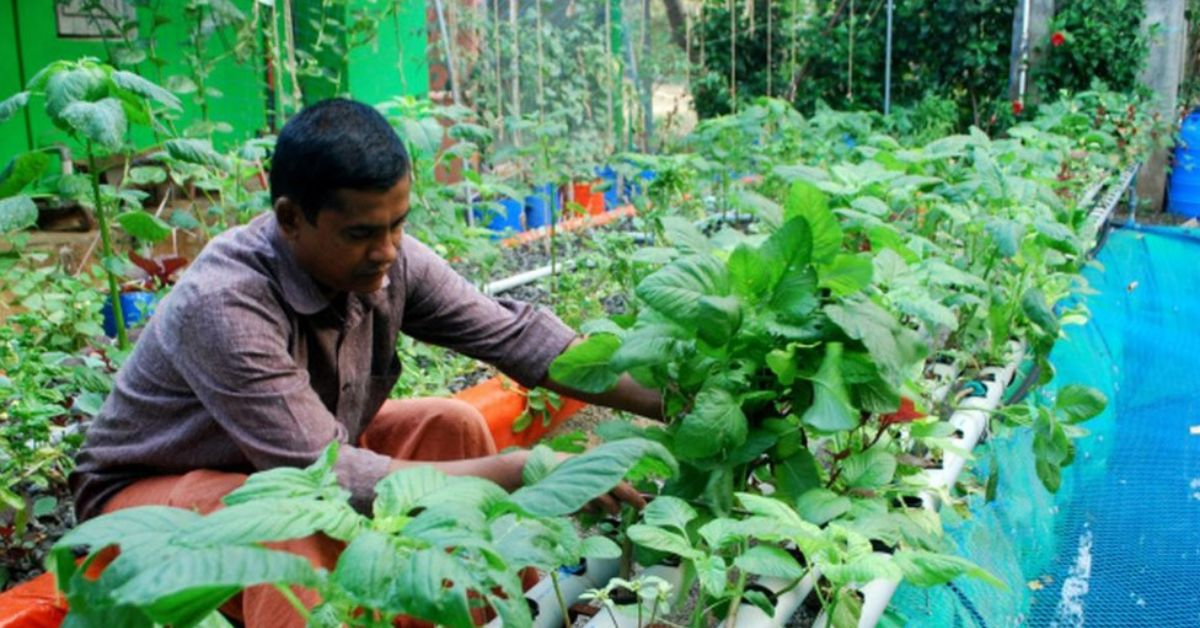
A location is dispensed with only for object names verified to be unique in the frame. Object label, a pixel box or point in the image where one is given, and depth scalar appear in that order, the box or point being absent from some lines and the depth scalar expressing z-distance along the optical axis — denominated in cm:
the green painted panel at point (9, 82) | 607
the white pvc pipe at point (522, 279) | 466
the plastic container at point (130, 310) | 344
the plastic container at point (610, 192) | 749
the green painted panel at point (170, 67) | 622
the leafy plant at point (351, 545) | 92
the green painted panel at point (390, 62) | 725
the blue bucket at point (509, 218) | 661
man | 179
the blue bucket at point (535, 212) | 675
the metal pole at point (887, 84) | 904
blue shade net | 247
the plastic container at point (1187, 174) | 911
